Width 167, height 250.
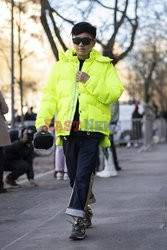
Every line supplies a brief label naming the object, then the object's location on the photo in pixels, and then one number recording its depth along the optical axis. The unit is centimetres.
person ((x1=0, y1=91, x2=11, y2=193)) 1077
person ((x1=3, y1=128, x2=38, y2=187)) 1155
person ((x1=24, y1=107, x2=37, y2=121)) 2490
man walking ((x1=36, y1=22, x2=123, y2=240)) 666
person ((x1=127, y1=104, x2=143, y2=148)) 2827
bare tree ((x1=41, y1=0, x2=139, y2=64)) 1712
